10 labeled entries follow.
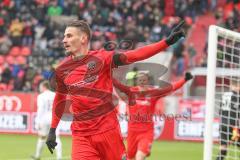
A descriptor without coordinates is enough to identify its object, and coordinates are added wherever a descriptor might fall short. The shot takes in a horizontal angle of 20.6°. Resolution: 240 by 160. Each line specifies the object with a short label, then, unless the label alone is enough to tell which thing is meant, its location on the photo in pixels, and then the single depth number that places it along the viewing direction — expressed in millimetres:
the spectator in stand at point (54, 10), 29281
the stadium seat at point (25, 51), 27005
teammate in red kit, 11406
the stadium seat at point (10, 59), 26328
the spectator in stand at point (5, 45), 27281
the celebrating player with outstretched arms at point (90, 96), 7344
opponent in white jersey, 14859
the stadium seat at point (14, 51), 27044
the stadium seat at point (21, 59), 26233
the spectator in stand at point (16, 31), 27938
